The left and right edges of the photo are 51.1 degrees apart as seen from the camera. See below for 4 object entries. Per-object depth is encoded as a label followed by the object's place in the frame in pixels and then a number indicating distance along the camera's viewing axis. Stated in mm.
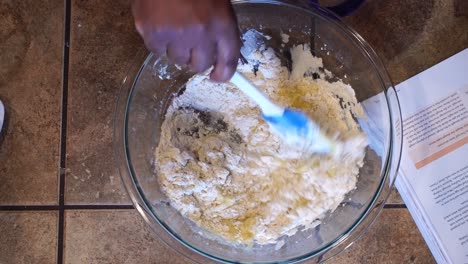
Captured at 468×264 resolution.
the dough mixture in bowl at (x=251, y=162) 677
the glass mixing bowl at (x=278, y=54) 670
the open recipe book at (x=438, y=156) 749
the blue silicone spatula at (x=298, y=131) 668
